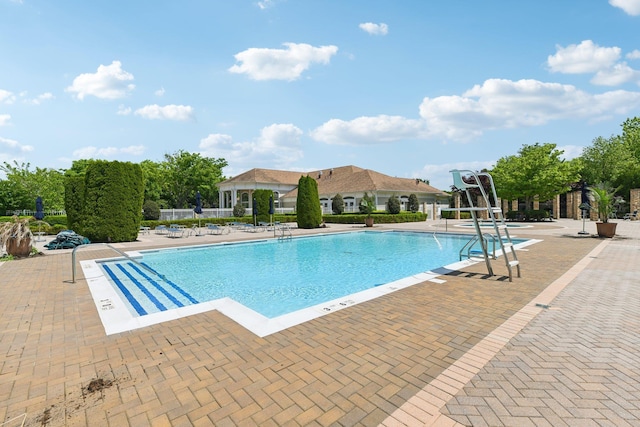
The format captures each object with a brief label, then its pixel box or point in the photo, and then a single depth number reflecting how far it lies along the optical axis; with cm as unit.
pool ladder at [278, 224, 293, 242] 1761
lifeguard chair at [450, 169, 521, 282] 659
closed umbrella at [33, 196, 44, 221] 1573
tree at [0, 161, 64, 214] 3400
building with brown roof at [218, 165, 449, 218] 3447
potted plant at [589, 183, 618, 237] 1502
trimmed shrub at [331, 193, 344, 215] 3219
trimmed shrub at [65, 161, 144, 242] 1538
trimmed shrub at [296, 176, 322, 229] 2356
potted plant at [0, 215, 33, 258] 1080
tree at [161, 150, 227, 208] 4462
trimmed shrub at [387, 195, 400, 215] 2953
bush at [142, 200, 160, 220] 2586
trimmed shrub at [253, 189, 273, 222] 2748
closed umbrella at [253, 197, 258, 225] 2439
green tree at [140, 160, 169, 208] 4153
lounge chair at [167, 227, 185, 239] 1950
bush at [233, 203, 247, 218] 3261
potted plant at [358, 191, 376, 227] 2560
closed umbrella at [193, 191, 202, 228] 2188
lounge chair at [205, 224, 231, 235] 2170
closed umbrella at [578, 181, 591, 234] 1881
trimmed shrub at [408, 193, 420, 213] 3263
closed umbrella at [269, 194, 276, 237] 2349
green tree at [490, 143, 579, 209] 2806
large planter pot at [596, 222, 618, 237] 1497
